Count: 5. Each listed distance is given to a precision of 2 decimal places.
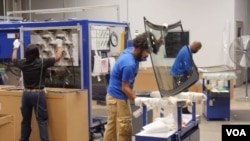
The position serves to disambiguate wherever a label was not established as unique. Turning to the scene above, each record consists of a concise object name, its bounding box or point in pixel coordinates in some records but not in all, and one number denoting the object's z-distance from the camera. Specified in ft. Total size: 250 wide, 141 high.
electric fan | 25.23
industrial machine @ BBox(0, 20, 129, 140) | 15.15
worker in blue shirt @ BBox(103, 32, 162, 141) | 11.47
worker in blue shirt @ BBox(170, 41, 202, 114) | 11.60
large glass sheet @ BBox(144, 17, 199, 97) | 10.04
